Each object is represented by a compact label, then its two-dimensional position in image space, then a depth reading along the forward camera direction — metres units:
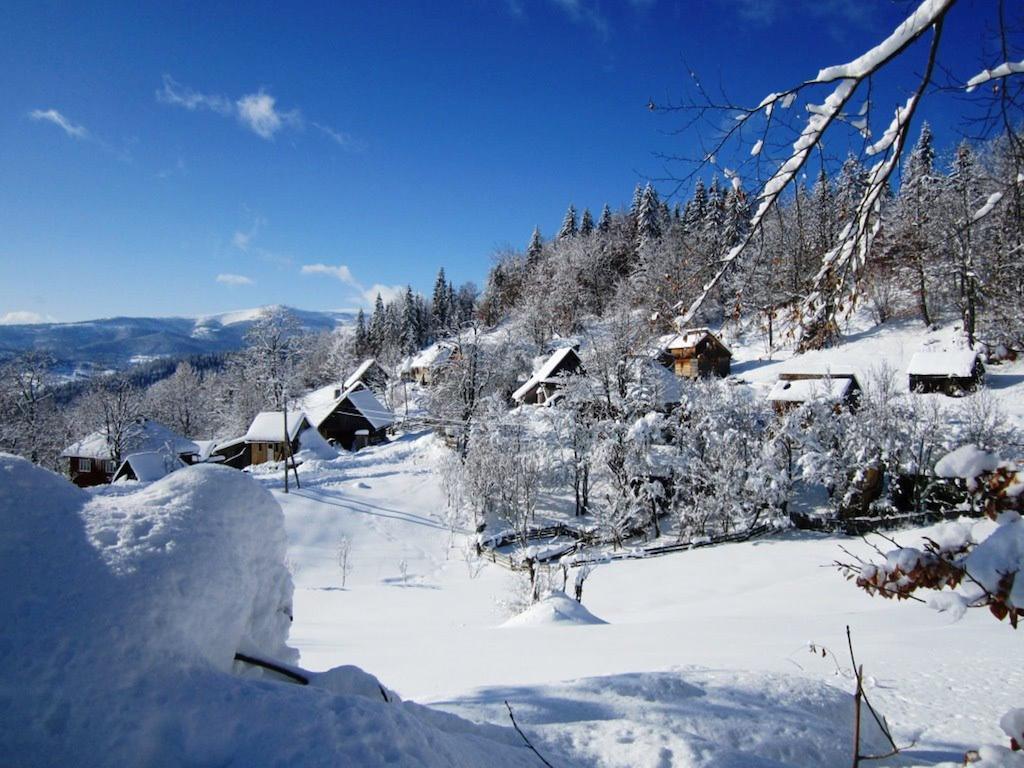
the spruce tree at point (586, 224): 76.56
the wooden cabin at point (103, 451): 34.19
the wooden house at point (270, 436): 37.94
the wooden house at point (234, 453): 39.66
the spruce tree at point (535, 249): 77.62
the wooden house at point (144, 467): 29.98
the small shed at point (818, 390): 27.62
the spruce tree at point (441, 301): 80.31
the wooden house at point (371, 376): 59.21
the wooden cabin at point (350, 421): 43.41
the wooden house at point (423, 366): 57.00
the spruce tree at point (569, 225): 77.56
